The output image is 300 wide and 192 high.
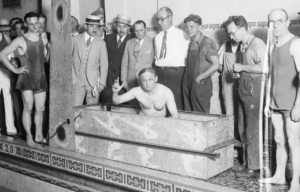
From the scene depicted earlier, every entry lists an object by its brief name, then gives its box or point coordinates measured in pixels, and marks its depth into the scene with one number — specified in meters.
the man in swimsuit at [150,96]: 4.64
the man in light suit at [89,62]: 5.89
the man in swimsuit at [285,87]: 3.56
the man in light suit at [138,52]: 5.86
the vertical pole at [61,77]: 5.32
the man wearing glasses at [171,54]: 5.56
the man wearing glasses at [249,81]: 4.16
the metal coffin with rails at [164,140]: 4.10
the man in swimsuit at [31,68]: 5.61
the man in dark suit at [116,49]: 6.23
